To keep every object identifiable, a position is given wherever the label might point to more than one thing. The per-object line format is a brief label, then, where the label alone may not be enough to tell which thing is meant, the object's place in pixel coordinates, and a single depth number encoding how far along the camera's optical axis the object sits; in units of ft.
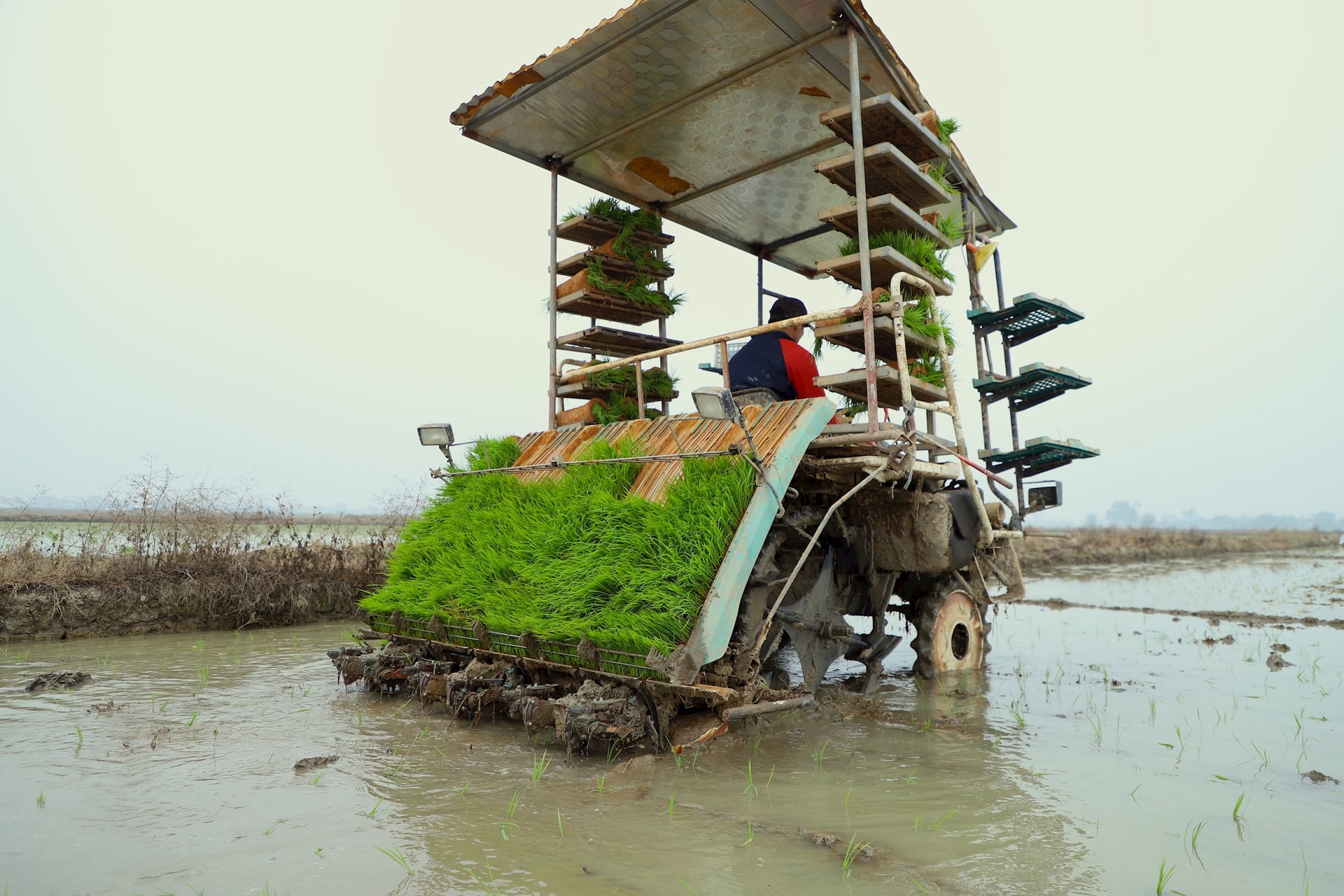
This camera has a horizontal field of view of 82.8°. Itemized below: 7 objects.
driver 17.79
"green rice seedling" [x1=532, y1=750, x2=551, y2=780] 11.73
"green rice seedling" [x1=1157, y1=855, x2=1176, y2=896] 8.64
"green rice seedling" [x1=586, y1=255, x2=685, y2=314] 22.13
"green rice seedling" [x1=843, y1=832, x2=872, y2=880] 8.90
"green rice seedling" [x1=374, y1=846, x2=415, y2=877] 8.50
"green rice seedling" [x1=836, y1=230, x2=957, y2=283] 17.24
